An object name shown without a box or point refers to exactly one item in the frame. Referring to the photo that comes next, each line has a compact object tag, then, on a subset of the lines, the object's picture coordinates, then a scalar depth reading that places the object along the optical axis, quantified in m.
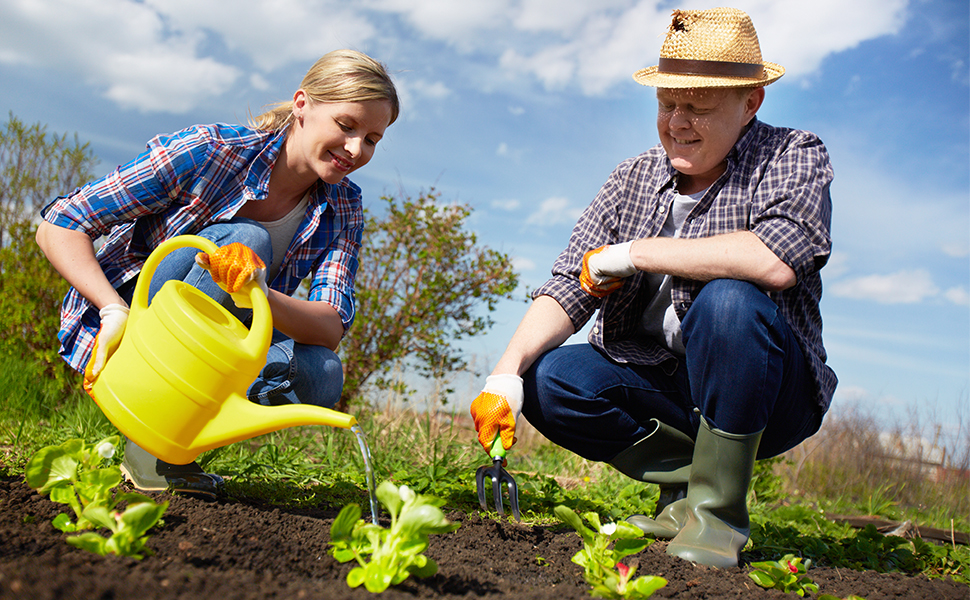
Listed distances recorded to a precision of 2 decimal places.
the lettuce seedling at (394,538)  1.01
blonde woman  1.74
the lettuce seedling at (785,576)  1.36
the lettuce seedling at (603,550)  1.13
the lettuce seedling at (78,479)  1.19
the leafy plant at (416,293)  4.41
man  1.61
